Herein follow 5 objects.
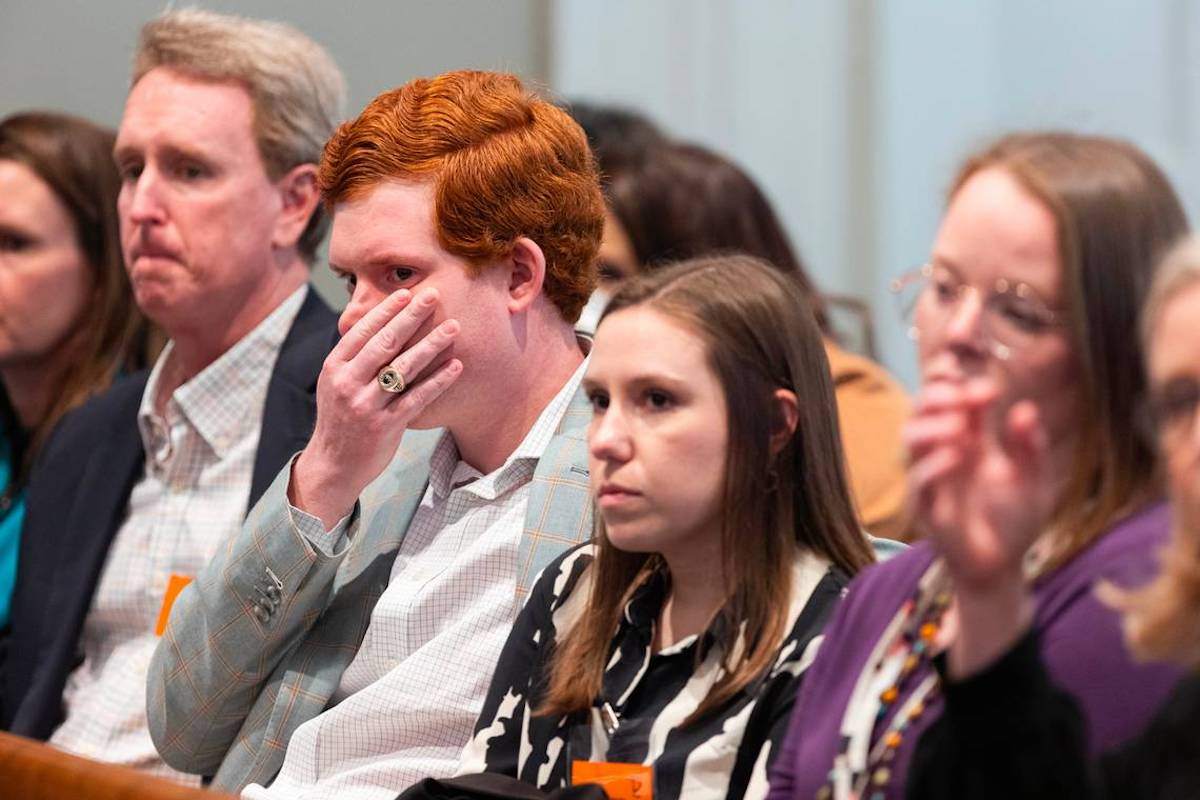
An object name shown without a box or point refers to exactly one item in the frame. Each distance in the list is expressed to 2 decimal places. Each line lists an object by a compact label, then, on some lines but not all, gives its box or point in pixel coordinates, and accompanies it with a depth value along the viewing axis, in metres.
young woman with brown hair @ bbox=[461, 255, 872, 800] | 3.80
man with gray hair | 6.21
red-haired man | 4.72
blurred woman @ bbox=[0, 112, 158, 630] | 7.65
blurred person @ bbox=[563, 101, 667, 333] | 8.03
